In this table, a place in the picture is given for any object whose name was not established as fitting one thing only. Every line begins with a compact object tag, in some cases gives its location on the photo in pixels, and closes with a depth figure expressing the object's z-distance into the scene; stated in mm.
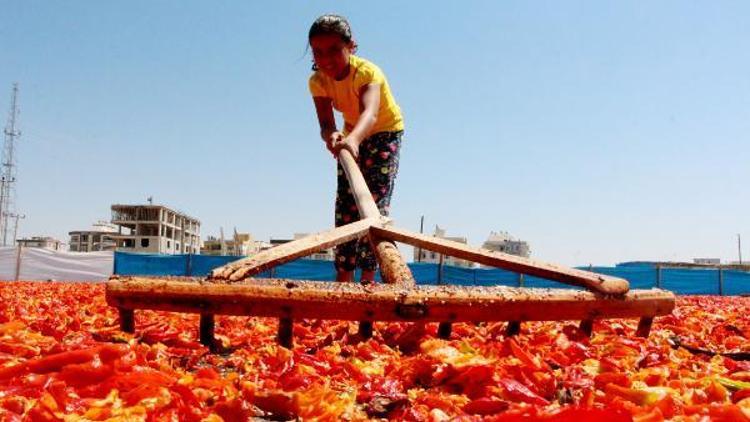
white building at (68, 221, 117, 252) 108625
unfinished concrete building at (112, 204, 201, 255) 101000
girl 4314
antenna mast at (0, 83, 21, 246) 62738
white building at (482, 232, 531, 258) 118650
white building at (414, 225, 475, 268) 82125
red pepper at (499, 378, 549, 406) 1702
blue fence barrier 23969
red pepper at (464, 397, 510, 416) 1616
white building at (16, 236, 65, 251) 80475
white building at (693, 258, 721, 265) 123669
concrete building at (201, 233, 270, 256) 99662
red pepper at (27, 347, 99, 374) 1882
